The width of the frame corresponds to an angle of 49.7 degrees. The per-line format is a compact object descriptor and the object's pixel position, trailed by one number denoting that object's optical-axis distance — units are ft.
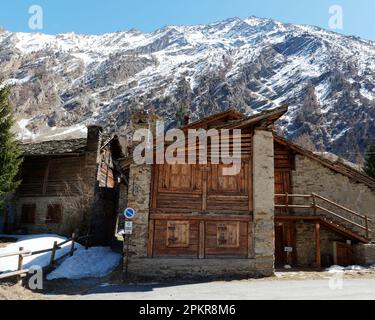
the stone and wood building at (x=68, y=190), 80.84
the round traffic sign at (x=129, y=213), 51.31
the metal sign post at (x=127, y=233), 50.56
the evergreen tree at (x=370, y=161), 107.86
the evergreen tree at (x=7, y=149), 75.77
